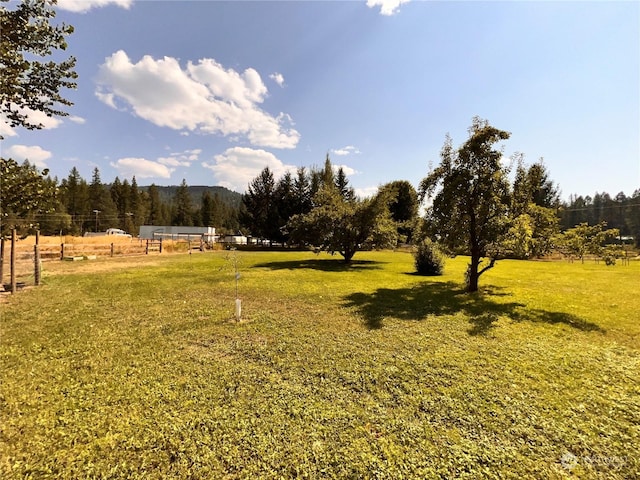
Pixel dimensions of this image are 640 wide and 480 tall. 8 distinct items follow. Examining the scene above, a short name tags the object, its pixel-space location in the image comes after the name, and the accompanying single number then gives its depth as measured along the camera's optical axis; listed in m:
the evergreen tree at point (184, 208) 90.62
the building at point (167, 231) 60.25
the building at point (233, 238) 61.81
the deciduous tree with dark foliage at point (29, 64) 6.47
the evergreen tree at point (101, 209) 74.38
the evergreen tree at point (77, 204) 71.50
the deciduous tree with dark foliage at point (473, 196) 12.16
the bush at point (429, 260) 18.81
